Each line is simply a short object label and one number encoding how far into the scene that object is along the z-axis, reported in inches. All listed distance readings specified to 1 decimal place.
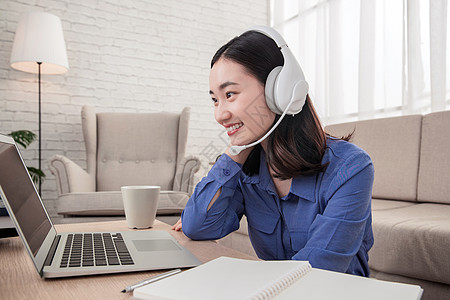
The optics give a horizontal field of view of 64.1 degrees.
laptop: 20.4
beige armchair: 105.8
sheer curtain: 94.6
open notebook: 14.3
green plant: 100.2
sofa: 44.1
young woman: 27.3
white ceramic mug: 37.3
